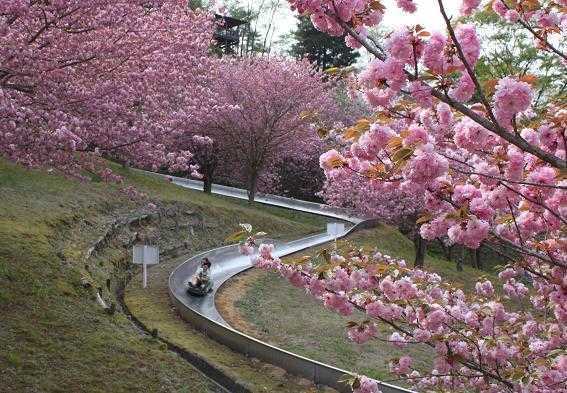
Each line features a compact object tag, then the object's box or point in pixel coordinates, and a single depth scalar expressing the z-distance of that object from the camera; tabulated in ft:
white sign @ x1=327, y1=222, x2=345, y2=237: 62.79
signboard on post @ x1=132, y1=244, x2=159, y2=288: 53.78
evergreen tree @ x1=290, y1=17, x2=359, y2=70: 153.89
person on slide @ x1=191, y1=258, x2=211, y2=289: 57.26
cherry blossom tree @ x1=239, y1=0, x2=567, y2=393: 12.31
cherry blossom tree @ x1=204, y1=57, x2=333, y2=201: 103.24
